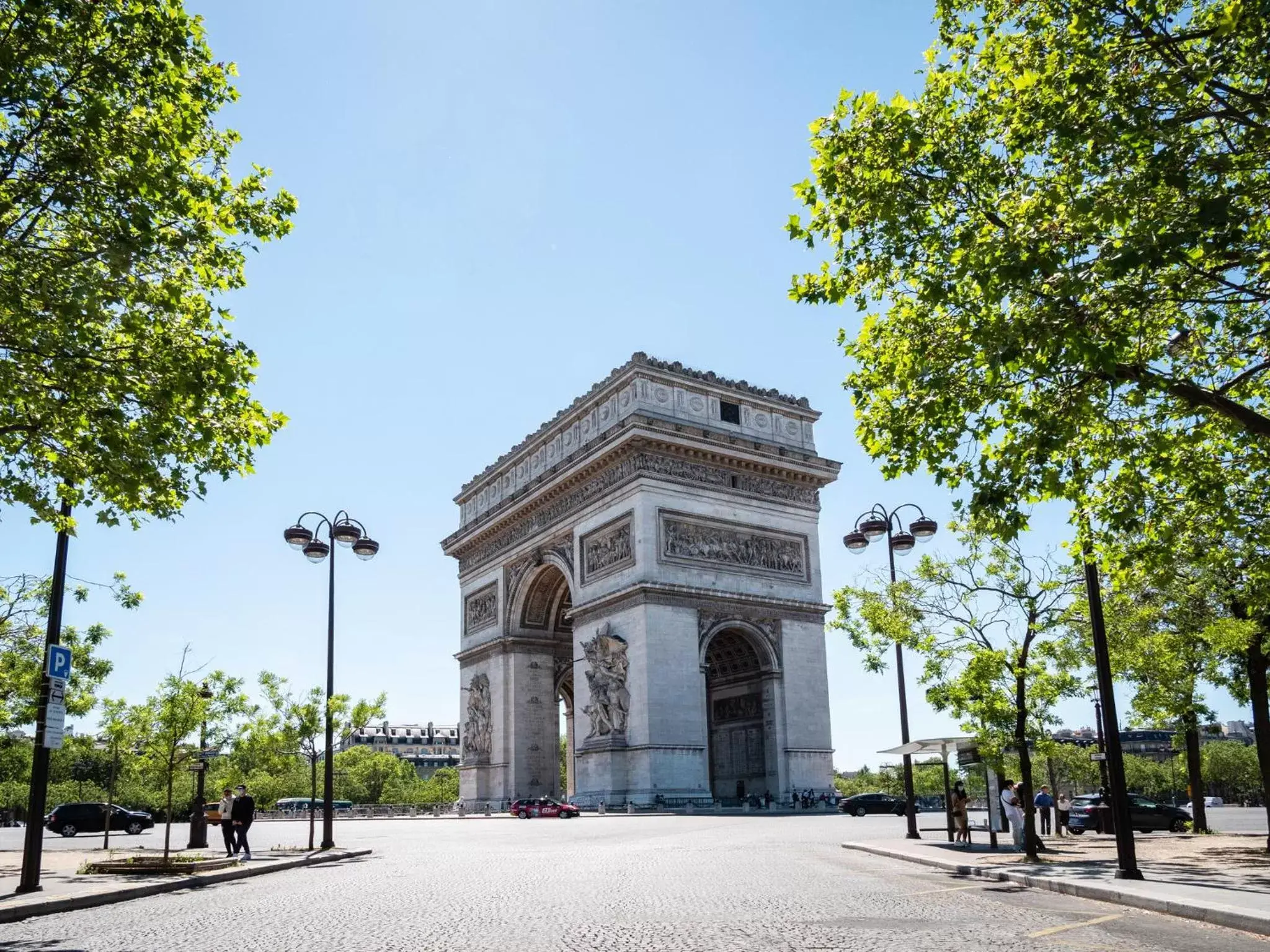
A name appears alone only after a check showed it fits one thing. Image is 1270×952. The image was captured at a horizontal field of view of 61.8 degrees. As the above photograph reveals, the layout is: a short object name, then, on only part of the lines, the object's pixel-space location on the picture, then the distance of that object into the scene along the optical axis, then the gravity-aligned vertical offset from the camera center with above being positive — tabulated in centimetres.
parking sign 1534 +117
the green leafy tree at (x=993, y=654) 2127 +131
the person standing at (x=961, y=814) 2336 -208
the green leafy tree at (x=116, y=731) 2791 +33
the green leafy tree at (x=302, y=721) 2903 +44
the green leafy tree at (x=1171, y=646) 2436 +153
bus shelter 2472 -70
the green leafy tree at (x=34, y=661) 2789 +232
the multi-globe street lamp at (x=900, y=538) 2691 +470
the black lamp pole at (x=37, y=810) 1506 -89
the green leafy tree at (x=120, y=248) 1166 +582
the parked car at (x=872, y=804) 4481 -353
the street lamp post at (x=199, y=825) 2872 -224
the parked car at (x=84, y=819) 5009 -351
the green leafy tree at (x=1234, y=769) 9688 -533
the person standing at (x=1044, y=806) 2928 -245
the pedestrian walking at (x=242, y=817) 2259 -164
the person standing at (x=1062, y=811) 3094 -300
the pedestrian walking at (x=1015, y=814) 2189 -197
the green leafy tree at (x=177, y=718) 2431 +55
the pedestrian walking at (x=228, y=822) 2328 -175
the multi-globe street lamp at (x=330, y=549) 2708 +483
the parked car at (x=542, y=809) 4328 -327
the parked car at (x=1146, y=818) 3450 -339
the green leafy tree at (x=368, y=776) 10406 -400
